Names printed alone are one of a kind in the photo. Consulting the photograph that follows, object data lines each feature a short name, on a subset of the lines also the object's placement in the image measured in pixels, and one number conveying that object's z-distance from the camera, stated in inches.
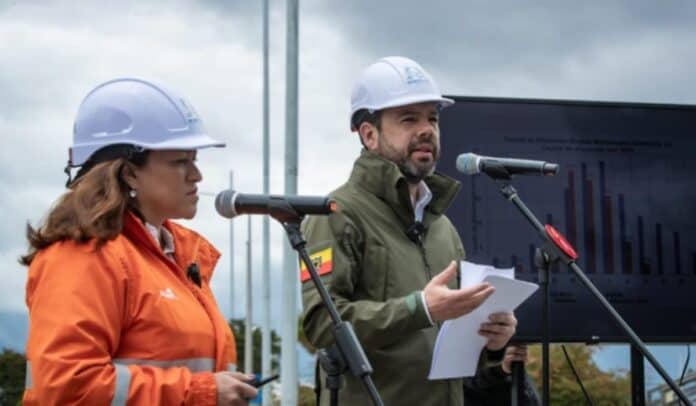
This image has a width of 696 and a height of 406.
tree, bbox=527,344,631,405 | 479.5
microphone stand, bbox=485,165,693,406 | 155.4
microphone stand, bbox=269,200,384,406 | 122.3
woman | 110.3
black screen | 225.3
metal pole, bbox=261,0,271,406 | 834.8
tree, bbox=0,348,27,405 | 1015.6
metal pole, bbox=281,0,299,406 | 548.1
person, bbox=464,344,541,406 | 181.2
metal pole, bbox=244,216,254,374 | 1162.6
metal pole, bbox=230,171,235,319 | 1392.7
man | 149.3
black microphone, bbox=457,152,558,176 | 166.6
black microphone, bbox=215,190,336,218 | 127.6
